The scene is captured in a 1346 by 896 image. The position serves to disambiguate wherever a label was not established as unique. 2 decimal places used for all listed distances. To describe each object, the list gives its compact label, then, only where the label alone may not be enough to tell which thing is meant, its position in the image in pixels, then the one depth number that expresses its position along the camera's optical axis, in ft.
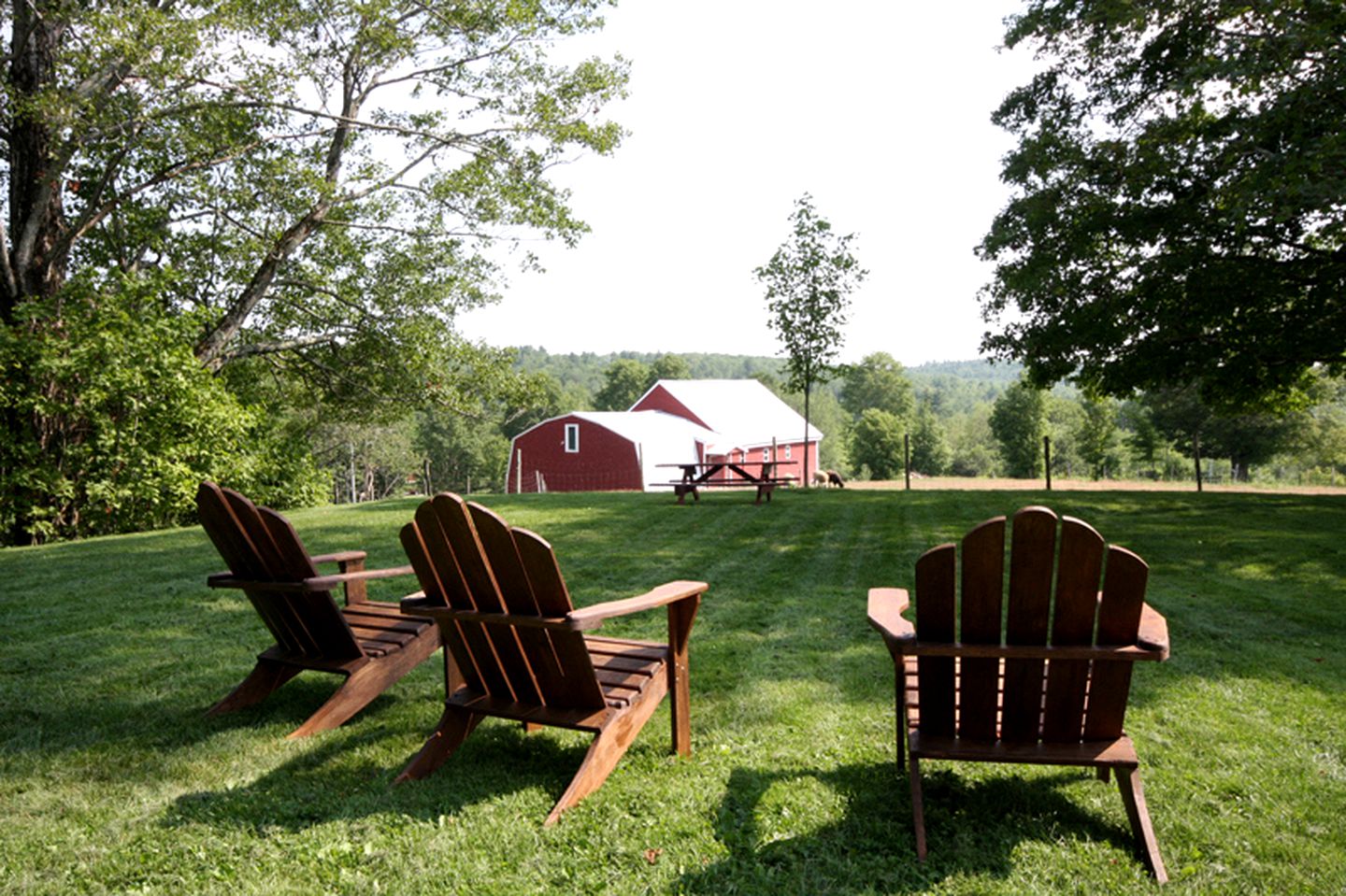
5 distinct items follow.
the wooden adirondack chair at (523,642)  9.62
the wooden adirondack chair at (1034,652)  8.37
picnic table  49.11
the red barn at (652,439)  107.65
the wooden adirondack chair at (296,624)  12.34
